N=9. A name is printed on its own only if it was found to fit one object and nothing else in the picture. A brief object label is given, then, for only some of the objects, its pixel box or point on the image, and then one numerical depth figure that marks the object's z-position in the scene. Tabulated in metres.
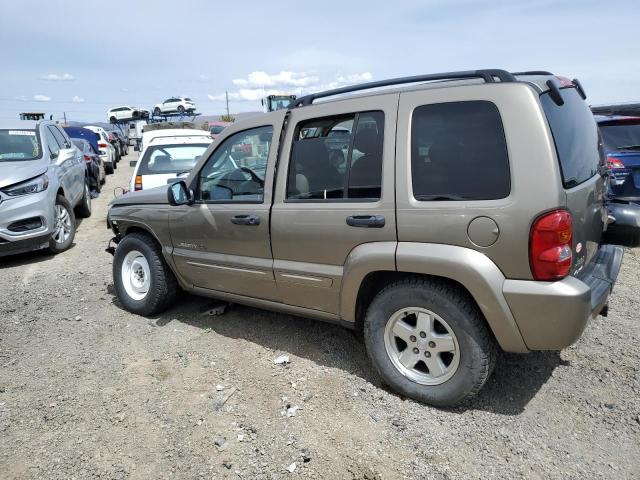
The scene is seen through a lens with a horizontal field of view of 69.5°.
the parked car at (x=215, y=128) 27.52
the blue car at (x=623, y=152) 5.81
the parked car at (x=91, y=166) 11.86
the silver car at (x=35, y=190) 6.17
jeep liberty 2.43
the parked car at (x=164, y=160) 7.60
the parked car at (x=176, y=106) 33.03
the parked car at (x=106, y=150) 17.16
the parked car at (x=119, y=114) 35.88
